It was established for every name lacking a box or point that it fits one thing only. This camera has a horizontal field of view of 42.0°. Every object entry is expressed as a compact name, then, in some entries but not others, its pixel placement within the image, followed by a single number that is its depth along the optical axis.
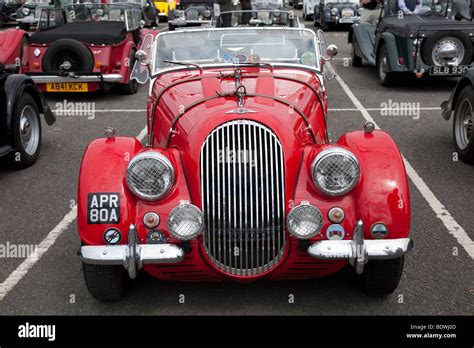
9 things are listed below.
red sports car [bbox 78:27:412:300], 3.42
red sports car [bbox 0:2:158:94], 9.74
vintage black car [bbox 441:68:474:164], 6.45
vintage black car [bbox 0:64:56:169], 6.24
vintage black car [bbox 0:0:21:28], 24.02
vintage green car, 9.73
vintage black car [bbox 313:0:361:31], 20.98
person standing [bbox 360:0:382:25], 12.80
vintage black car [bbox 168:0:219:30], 18.14
